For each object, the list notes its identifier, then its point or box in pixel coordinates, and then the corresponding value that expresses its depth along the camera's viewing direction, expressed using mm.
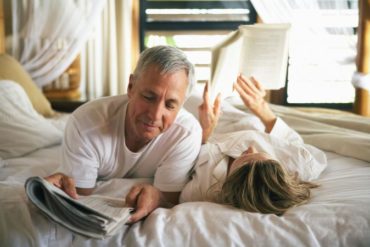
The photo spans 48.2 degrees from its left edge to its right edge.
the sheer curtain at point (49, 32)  2738
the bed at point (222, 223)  993
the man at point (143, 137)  1170
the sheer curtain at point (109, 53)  3012
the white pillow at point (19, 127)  1707
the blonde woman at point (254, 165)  1144
